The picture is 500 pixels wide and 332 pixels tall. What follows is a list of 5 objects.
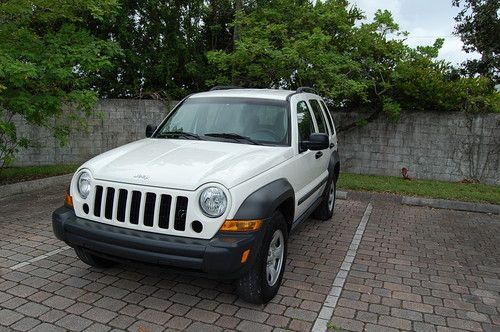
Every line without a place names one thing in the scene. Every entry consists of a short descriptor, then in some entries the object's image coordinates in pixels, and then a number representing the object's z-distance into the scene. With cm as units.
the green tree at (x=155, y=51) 1301
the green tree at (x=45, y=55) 661
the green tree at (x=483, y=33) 1200
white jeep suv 316
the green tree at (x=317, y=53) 978
